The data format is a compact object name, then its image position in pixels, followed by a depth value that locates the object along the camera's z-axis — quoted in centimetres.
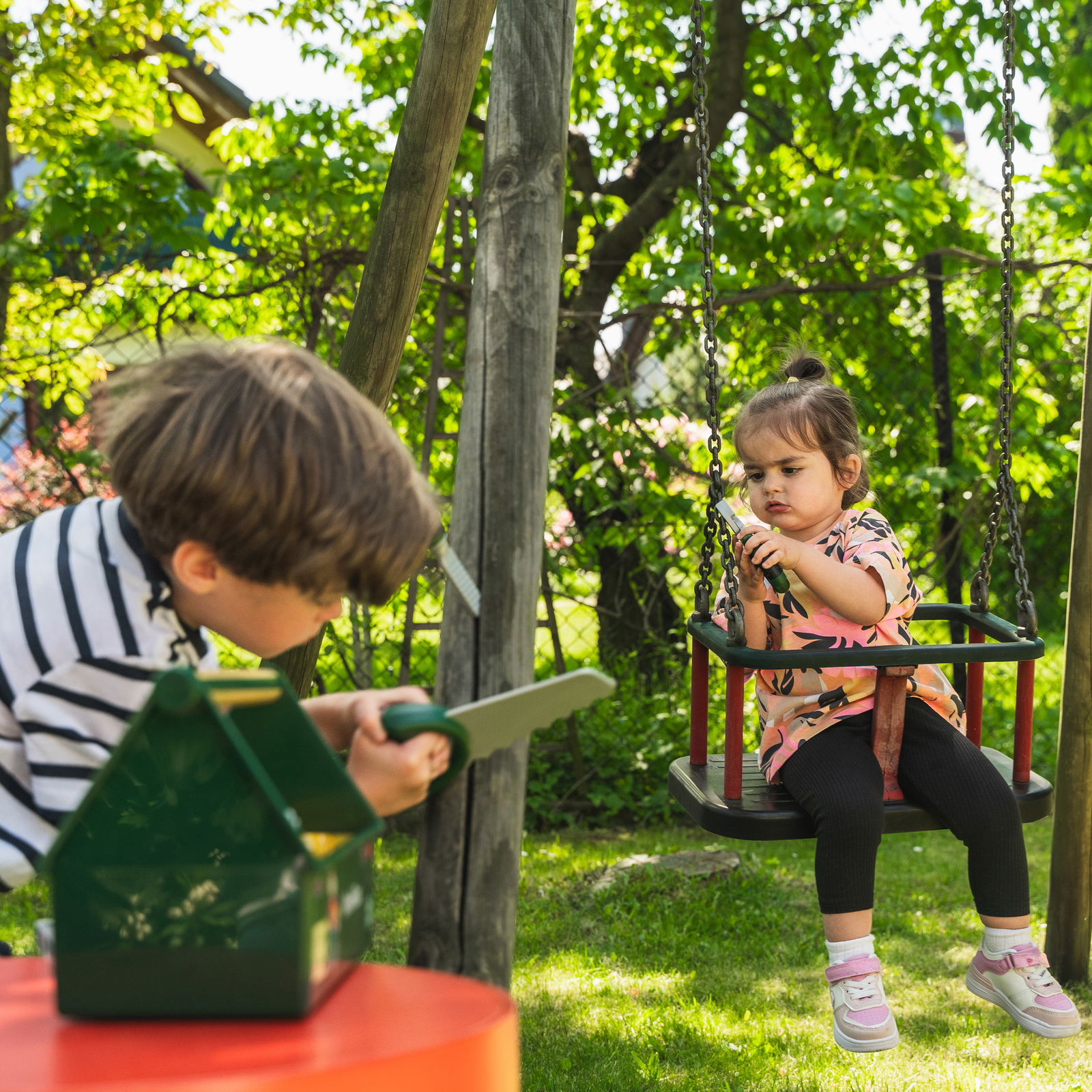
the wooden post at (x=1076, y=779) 312
